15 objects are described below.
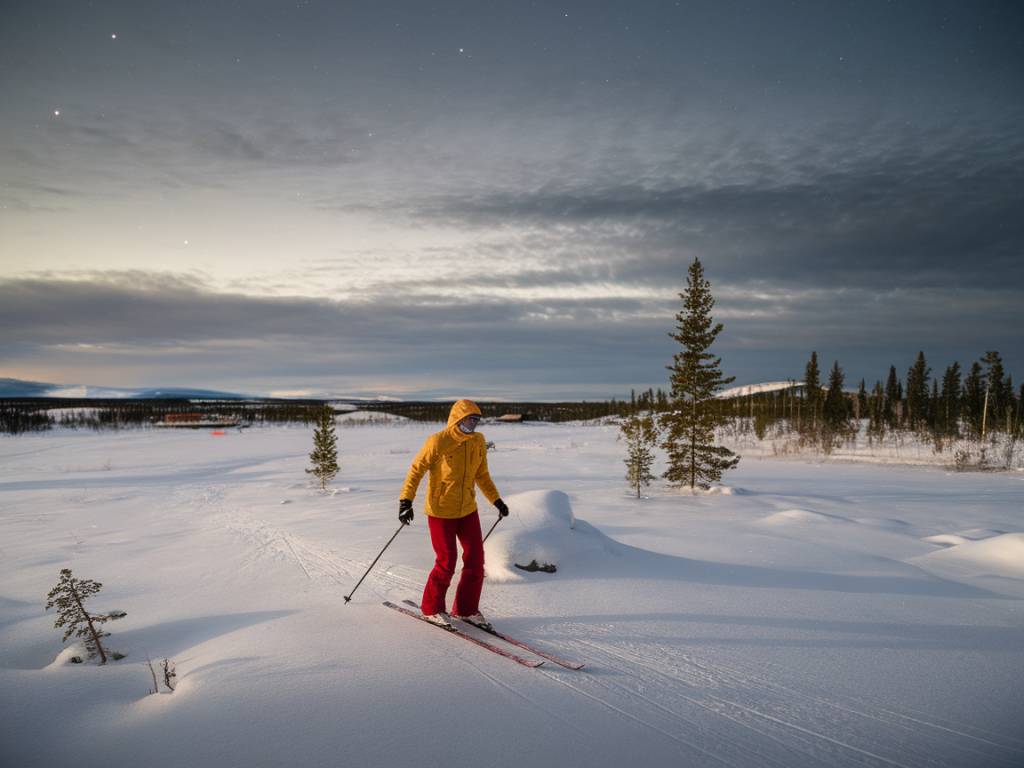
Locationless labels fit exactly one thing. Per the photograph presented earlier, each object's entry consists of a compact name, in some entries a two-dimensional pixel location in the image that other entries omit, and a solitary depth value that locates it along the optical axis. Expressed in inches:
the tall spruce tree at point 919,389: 2390.5
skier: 205.0
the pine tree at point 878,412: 1727.4
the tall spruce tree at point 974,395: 1867.5
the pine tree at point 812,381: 2146.9
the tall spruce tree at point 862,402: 2881.4
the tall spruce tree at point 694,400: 667.4
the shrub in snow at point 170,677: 159.9
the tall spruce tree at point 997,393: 1646.2
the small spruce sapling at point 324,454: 700.0
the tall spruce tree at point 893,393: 2690.5
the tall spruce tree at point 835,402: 2100.1
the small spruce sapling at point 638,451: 603.8
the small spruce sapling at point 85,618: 186.4
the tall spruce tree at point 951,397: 2098.9
